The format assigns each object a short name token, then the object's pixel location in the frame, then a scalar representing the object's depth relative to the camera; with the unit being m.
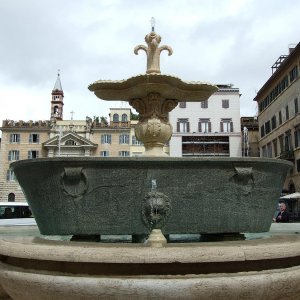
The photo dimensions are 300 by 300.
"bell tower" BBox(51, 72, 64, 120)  79.75
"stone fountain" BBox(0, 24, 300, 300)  4.20
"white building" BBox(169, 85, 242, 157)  64.31
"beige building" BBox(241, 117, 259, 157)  64.31
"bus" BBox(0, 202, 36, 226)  24.95
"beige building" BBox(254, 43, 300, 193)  41.56
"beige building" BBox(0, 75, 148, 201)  61.28
